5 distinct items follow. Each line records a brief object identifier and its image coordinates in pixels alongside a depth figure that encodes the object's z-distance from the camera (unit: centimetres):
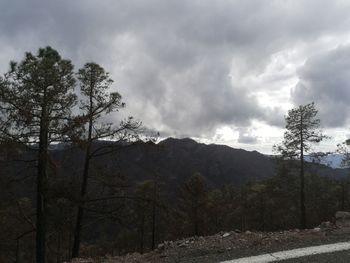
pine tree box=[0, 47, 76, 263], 1431
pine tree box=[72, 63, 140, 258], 1753
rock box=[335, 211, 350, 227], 1035
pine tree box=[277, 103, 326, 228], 2967
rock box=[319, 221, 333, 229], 1012
